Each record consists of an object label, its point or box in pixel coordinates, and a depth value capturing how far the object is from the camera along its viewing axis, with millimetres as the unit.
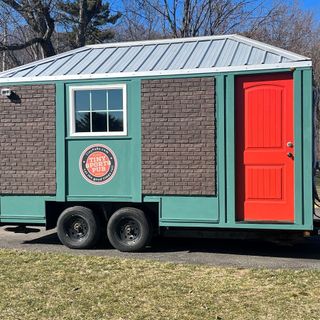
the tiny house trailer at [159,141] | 7633
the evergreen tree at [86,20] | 23344
